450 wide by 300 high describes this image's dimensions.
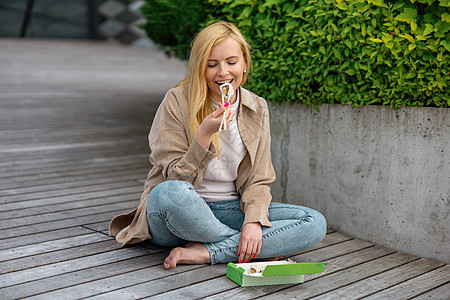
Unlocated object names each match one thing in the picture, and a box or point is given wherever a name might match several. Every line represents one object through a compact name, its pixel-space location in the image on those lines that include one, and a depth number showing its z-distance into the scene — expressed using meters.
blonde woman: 2.51
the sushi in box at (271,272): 2.39
